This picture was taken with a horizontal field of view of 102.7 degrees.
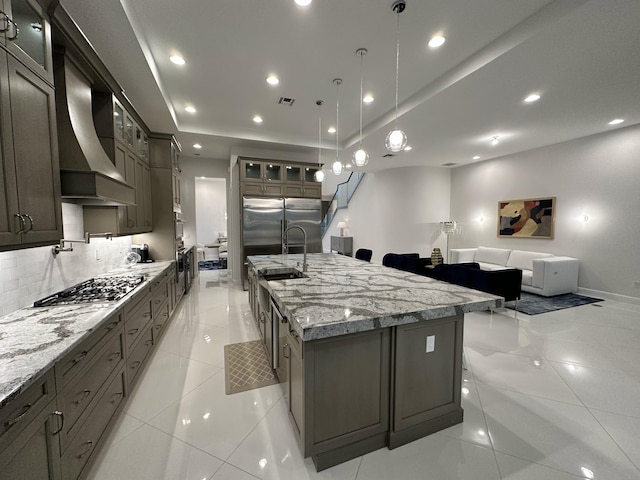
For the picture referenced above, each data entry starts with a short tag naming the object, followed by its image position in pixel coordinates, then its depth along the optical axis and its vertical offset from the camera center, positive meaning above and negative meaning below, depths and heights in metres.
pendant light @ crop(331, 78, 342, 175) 3.32 +1.89
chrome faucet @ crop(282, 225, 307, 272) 5.59 -0.40
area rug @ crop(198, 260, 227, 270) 8.34 -1.33
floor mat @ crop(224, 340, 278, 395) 2.39 -1.47
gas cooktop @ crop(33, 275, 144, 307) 1.94 -0.56
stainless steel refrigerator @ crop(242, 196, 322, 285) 5.43 +0.09
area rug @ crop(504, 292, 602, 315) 4.34 -1.38
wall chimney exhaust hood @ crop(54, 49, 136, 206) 1.85 +0.62
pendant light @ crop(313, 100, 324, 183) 3.97 +1.90
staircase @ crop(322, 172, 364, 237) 9.84 +1.28
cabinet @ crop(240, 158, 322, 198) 5.39 +1.04
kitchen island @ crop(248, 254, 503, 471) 1.50 -0.88
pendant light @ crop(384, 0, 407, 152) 2.44 +0.85
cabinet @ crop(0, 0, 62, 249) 1.32 +0.45
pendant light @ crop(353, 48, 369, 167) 2.98 +0.82
